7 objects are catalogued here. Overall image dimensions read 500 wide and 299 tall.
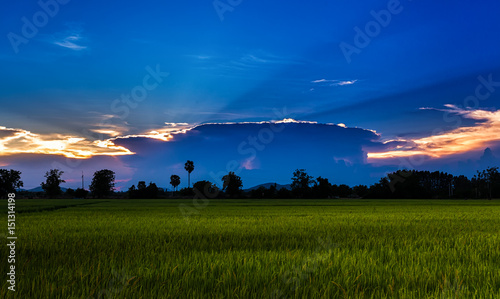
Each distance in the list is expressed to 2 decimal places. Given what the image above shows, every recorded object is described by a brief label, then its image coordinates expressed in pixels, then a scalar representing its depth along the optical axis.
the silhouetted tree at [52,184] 181.62
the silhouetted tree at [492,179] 153.88
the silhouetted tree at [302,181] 153.50
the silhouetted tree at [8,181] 155.38
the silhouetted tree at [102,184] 185.25
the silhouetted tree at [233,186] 148.25
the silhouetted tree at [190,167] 188.00
